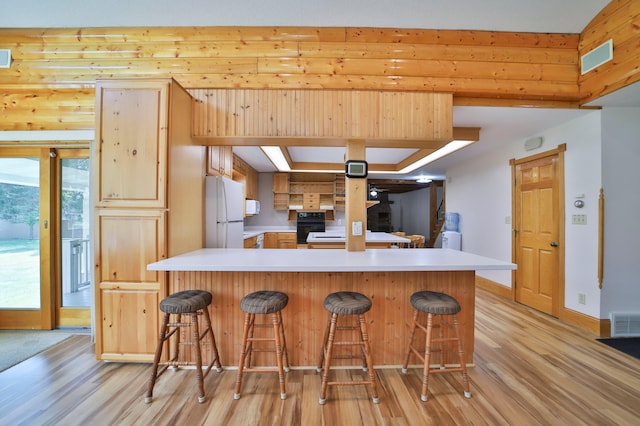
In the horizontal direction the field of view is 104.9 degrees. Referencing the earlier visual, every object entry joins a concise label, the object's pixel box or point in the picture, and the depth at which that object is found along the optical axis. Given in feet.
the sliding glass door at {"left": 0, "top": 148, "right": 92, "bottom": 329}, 8.84
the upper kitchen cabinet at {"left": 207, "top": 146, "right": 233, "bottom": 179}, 9.16
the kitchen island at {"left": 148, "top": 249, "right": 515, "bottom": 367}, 6.95
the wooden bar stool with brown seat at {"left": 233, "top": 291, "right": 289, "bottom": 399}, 5.73
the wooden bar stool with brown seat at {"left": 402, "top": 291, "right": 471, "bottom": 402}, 5.79
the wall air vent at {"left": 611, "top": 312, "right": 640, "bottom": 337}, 8.63
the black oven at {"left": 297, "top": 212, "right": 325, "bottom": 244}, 18.89
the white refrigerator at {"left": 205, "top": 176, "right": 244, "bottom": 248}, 8.69
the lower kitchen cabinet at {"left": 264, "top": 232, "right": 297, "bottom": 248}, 18.88
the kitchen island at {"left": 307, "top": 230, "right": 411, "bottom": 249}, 12.07
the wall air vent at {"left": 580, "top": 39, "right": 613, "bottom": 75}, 7.60
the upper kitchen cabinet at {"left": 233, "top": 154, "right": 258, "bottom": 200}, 14.84
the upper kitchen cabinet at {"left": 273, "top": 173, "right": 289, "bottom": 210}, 20.06
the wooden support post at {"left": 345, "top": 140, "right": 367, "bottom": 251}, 8.14
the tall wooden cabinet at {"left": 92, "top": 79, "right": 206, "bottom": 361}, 6.66
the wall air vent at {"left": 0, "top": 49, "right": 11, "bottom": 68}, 8.18
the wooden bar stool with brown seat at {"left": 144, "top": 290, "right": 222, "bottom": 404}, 5.68
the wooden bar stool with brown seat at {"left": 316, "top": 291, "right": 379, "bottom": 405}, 5.62
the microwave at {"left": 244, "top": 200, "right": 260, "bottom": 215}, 16.21
